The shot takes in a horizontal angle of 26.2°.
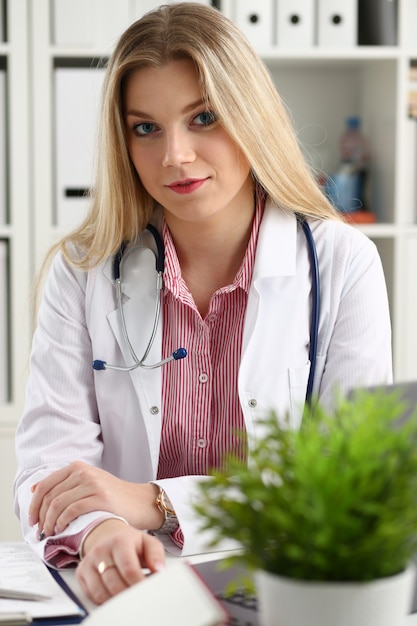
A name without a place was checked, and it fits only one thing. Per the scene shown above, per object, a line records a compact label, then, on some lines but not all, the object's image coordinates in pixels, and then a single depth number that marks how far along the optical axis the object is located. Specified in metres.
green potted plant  0.57
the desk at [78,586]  0.83
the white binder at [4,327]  2.36
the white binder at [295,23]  2.35
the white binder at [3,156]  2.33
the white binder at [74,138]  2.32
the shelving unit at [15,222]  2.32
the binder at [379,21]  2.38
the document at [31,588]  0.85
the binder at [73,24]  2.31
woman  1.36
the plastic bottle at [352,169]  2.48
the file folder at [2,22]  2.34
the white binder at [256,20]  2.34
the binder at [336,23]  2.35
